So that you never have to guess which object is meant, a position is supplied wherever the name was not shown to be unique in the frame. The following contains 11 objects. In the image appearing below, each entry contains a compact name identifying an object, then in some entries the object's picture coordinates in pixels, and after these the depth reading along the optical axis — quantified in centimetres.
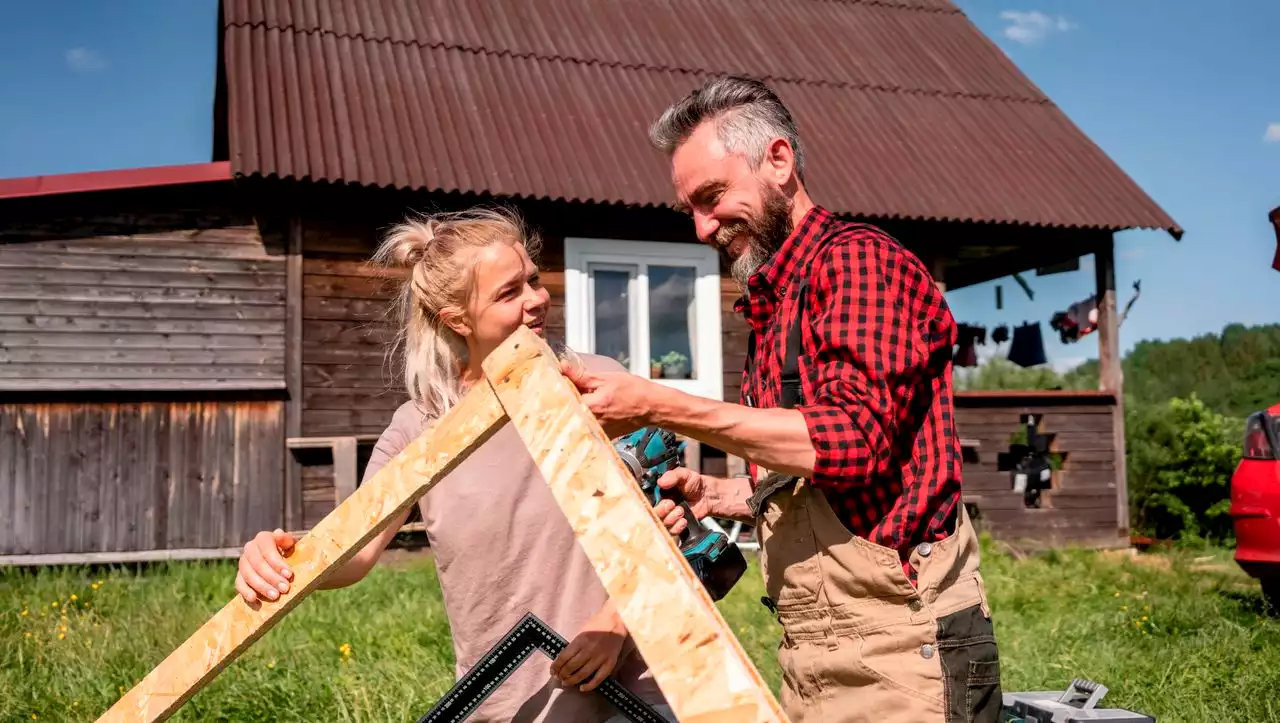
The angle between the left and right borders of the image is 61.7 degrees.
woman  229
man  179
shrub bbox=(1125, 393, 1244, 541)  1291
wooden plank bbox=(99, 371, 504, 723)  173
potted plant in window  971
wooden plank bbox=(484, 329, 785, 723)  129
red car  554
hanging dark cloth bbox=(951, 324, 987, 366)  1212
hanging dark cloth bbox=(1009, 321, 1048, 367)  1308
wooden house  826
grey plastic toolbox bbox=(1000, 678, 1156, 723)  244
